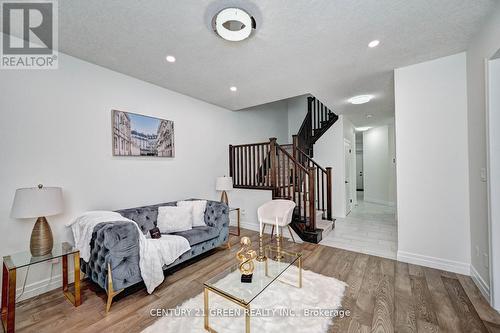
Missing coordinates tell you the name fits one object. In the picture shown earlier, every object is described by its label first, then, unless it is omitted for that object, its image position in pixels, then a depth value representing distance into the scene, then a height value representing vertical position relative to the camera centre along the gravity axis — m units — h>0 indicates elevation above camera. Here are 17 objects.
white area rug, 1.66 -1.31
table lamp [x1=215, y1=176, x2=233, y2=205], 4.16 -0.35
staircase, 3.76 -0.20
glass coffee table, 1.51 -1.00
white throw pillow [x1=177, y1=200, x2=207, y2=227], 3.20 -0.67
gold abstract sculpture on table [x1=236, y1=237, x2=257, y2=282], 1.81 -0.86
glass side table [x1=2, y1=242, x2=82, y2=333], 1.64 -0.93
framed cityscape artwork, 2.91 +0.54
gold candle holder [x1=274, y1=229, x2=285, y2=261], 2.26 -1.01
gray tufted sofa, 1.94 -0.86
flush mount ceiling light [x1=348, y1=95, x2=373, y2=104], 3.93 +1.33
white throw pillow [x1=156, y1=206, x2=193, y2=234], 2.89 -0.74
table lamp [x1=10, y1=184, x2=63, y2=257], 1.86 -0.36
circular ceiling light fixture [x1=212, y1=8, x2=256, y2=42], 1.77 +1.34
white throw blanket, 2.13 -0.86
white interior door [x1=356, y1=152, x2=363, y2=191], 11.03 -0.21
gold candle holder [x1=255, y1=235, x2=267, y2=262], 2.17 -0.98
